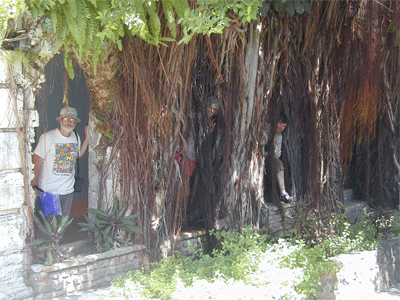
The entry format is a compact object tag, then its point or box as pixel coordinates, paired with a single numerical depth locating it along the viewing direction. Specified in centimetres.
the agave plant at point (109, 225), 490
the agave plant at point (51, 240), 436
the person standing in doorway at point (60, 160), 492
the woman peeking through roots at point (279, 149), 666
